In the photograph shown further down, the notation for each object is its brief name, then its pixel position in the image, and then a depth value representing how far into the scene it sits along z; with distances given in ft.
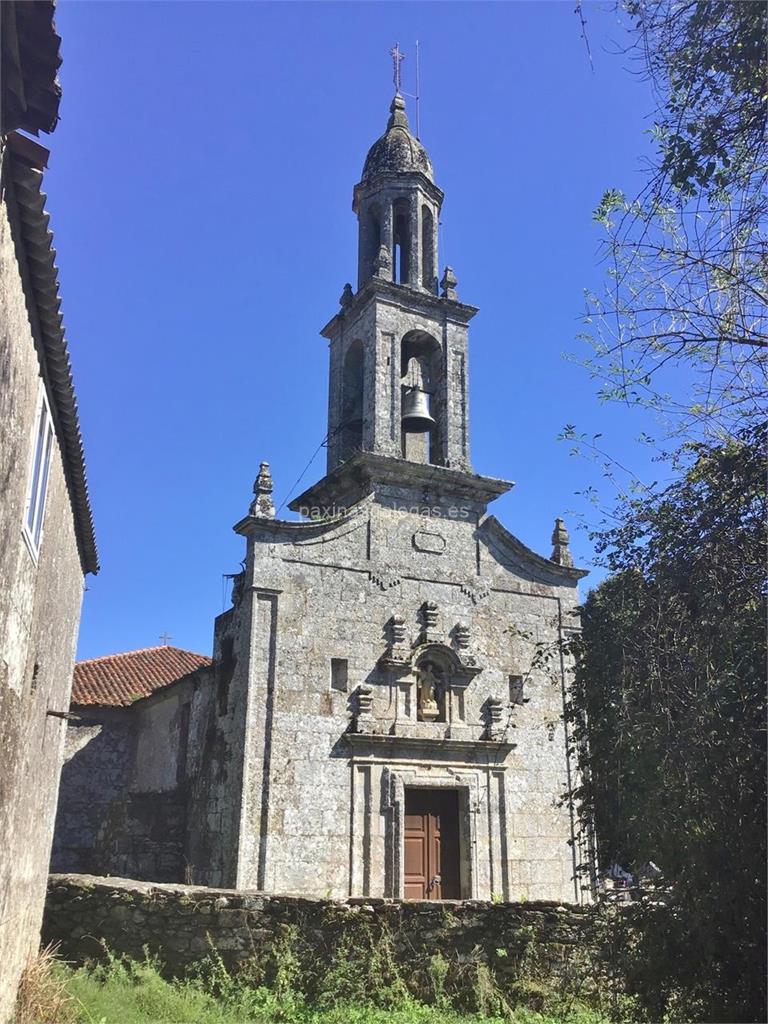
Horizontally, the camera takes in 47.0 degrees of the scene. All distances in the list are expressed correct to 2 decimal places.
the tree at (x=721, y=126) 19.86
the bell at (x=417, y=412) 57.21
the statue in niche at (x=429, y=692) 51.60
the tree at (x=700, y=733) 20.17
